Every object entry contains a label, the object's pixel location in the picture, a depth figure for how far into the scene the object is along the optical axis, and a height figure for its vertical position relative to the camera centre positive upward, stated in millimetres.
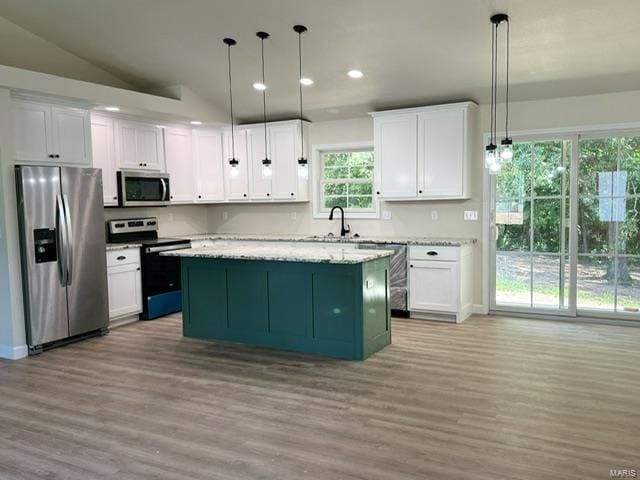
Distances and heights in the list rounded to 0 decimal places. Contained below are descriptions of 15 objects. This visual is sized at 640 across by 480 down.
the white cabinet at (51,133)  4480 +776
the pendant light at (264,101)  4688 +1384
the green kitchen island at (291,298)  4211 -766
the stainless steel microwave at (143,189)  5879 +315
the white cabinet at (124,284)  5461 -760
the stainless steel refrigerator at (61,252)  4469 -325
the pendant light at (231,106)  4594 +1387
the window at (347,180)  6617 +399
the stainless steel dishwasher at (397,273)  5703 -720
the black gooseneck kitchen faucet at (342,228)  6594 -232
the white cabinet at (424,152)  5602 +644
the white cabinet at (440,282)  5457 -808
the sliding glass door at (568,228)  5254 -243
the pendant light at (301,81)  4489 +1439
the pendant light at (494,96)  3811 +1185
